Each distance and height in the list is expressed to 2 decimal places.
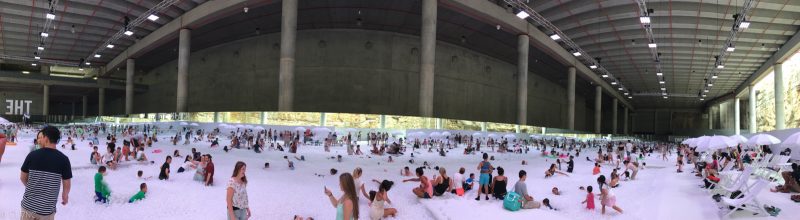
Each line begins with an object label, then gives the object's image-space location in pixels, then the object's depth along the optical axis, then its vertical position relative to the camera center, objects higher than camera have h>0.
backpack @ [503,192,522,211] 10.15 -1.72
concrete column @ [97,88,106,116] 55.09 +2.13
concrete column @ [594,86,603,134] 56.72 +2.61
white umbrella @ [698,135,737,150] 19.48 -0.52
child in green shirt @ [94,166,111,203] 9.19 -1.47
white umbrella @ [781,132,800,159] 14.60 -0.27
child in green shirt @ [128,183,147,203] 9.48 -1.63
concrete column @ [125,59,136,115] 43.54 +2.77
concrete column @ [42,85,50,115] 53.88 +1.64
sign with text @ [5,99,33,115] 61.69 +0.95
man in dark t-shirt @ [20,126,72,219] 4.55 -0.64
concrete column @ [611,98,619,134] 70.05 +1.23
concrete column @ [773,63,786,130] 35.94 +2.51
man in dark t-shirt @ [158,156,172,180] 11.59 -1.45
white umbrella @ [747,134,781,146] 18.61 -0.34
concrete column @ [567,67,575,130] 44.47 +2.65
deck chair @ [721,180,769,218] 8.61 -1.42
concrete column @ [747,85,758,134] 48.72 +2.30
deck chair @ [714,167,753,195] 9.96 -1.32
